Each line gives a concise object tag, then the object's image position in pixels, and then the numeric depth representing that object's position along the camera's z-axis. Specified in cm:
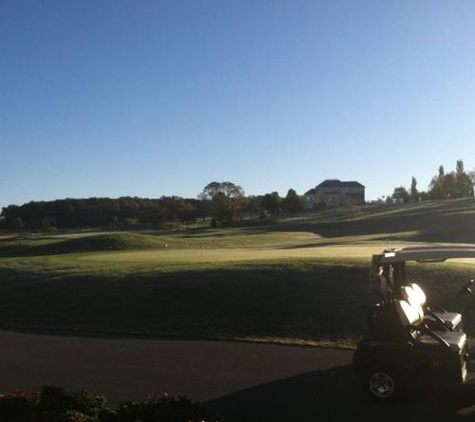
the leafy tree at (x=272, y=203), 12580
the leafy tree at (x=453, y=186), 14312
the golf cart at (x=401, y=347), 725
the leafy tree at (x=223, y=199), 11079
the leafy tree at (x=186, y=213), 11006
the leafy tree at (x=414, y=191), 15280
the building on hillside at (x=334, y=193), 18000
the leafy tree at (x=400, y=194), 15538
